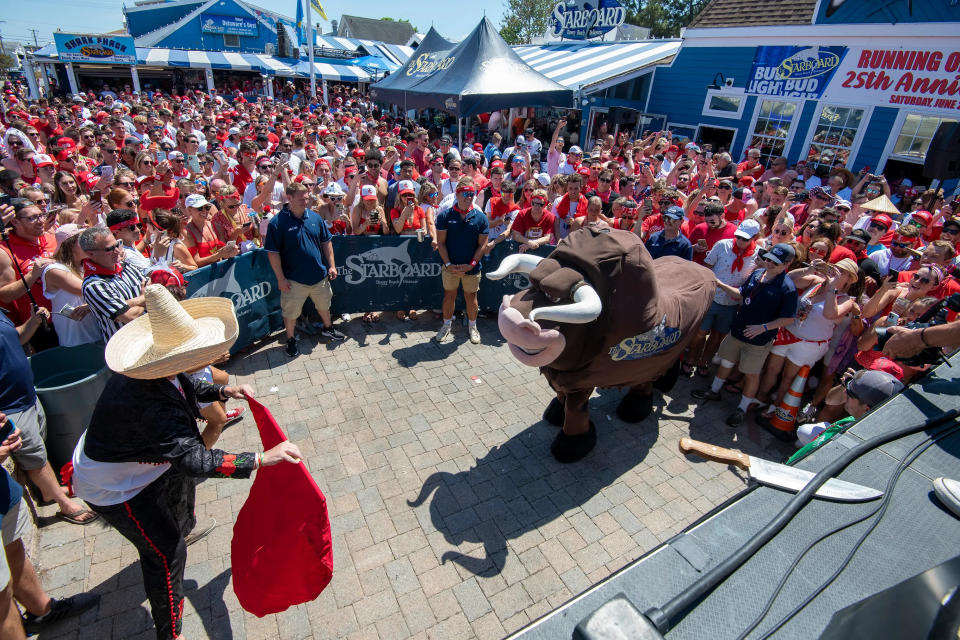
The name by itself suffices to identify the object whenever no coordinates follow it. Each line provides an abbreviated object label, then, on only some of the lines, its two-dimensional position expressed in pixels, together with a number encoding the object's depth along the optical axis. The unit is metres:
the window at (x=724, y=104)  14.09
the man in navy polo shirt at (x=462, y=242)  5.79
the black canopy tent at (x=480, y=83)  11.48
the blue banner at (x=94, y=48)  25.86
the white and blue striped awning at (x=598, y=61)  15.14
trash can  3.50
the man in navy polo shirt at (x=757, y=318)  4.58
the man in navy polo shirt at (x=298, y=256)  5.35
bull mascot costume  3.17
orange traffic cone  4.92
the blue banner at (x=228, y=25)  31.70
